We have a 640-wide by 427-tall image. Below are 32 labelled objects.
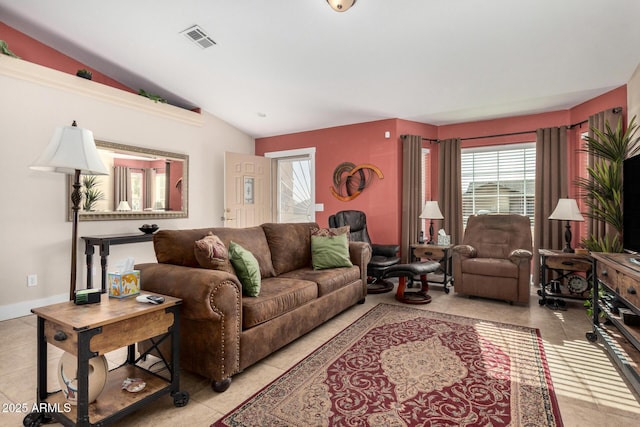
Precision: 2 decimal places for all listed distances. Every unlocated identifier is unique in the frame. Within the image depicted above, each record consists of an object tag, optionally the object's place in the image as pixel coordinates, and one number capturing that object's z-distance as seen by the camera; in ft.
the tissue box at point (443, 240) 14.98
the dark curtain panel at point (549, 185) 14.15
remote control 5.73
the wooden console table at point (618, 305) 6.61
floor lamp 5.97
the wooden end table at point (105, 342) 4.69
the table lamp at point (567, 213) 12.07
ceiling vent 10.81
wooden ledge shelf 11.02
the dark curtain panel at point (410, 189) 16.17
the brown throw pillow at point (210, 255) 7.39
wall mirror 12.89
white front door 17.75
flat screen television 8.35
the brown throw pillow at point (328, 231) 12.03
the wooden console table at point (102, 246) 11.85
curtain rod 11.91
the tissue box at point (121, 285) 6.09
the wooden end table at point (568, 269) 11.59
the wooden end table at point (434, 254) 14.33
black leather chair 13.66
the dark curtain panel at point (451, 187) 16.53
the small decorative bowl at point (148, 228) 13.70
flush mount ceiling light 8.74
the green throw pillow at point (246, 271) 7.88
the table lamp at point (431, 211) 14.98
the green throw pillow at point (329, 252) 11.43
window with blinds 15.92
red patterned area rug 5.61
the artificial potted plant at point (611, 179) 10.81
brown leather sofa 6.38
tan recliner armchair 11.96
